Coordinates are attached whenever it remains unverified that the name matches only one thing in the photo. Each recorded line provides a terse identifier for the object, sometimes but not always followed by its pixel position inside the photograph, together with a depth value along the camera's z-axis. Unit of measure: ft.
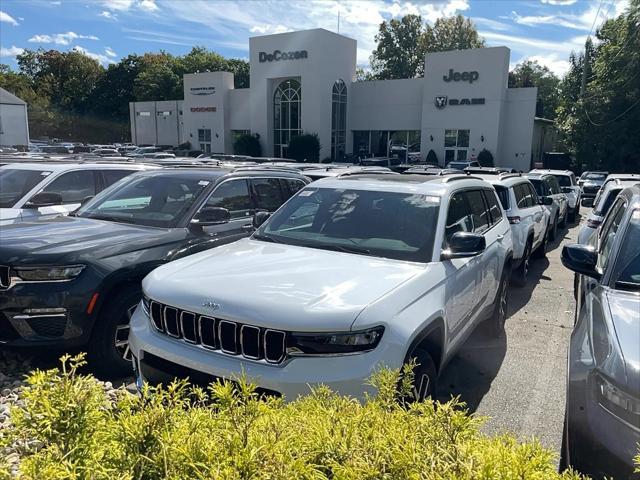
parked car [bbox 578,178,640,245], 24.43
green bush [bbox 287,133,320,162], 120.26
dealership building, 109.81
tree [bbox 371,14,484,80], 210.79
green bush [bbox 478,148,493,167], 106.32
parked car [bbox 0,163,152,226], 23.15
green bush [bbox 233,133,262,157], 132.87
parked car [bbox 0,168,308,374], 13.39
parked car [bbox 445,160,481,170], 80.27
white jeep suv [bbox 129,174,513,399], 9.24
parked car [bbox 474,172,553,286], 25.76
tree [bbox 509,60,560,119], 208.85
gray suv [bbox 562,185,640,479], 7.59
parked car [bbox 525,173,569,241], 40.11
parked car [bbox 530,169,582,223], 54.03
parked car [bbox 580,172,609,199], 81.67
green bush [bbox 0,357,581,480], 4.84
